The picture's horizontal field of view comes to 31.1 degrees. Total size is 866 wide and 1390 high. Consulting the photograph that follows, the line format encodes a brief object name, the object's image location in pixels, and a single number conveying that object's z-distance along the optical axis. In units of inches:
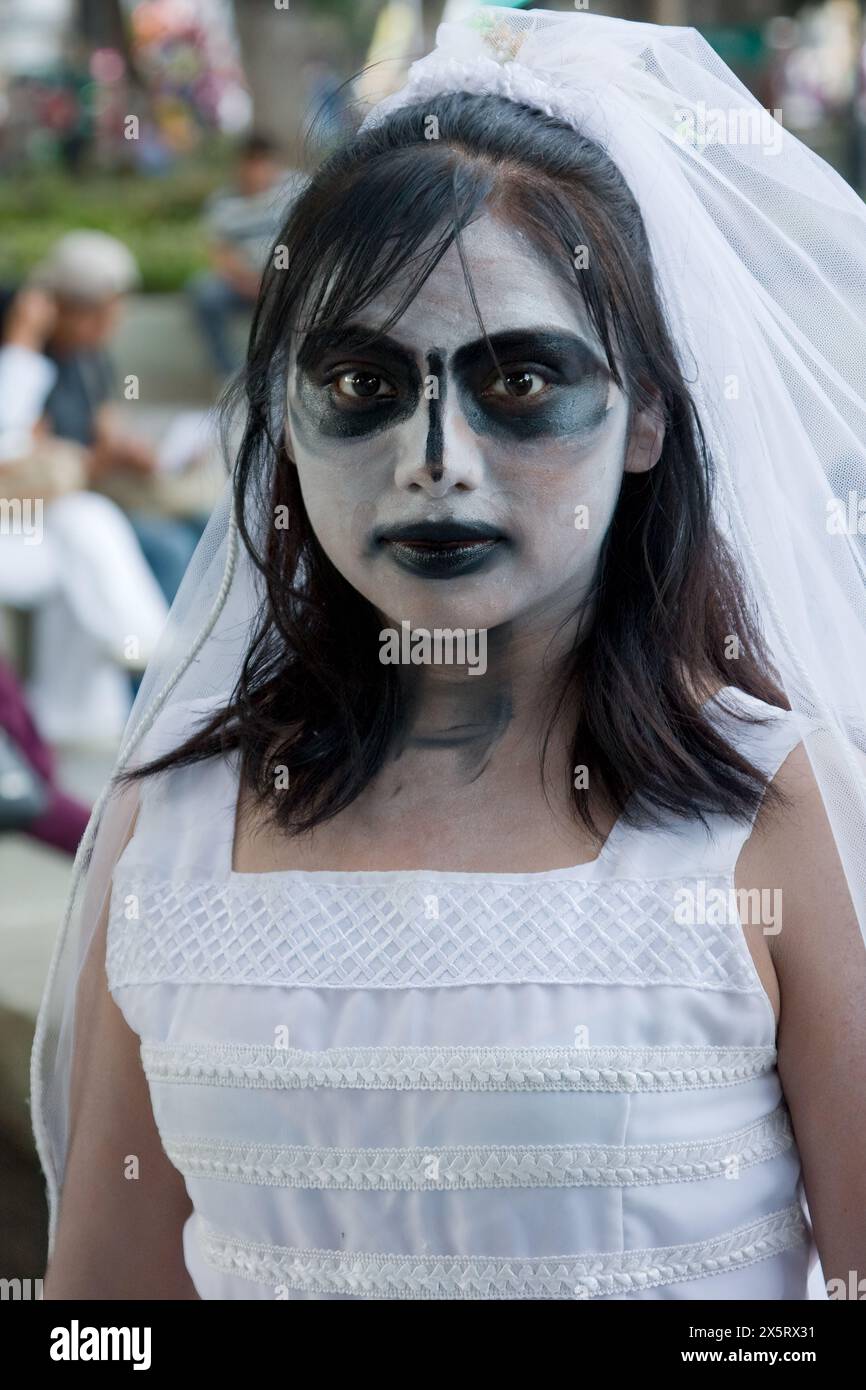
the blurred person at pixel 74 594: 169.9
